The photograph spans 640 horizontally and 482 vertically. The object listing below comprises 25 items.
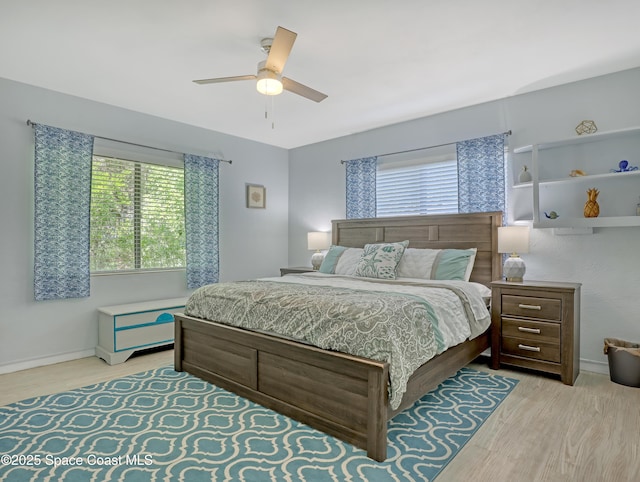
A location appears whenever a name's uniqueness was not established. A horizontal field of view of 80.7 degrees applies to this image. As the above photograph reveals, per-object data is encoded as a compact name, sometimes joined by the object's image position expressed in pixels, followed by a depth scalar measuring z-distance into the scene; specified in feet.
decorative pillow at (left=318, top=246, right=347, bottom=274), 14.20
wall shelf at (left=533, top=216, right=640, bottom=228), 9.91
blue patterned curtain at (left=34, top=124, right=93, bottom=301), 11.39
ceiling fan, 7.39
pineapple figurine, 10.57
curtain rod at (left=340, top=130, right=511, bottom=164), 12.40
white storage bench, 11.91
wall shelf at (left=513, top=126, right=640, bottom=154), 9.96
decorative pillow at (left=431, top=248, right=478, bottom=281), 11.84
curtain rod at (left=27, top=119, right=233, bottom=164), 11.34
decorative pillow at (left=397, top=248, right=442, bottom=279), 12.28
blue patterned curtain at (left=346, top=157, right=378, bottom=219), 15.97
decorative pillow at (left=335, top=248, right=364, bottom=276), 13.48
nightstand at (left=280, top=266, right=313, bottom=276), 16.48
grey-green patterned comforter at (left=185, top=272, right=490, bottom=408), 6.88
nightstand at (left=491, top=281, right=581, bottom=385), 9.84
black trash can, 9.57
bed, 6.72
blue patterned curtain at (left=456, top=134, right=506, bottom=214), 12.51
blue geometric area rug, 6.14
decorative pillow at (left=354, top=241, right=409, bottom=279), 12.13
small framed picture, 17.53
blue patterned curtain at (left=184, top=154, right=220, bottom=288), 15.03
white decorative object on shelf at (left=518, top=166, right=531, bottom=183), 11.77
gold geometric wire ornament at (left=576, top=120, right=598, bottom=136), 10.87
